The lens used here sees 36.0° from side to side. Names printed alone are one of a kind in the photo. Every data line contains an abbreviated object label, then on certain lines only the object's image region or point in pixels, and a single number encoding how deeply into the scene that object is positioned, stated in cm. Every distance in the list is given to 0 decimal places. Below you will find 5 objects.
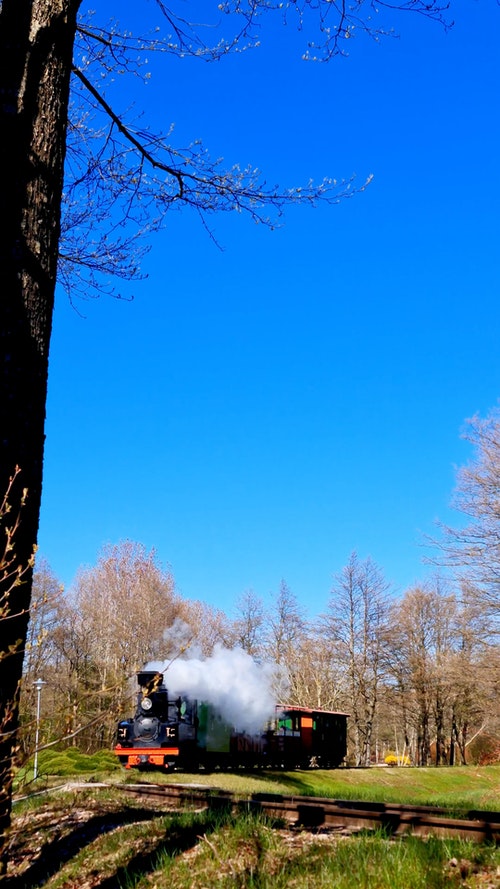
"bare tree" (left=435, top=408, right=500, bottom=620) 2625
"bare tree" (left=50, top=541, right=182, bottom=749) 4041
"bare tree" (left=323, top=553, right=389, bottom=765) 4700
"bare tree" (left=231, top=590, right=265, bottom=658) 5347
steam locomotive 2200
